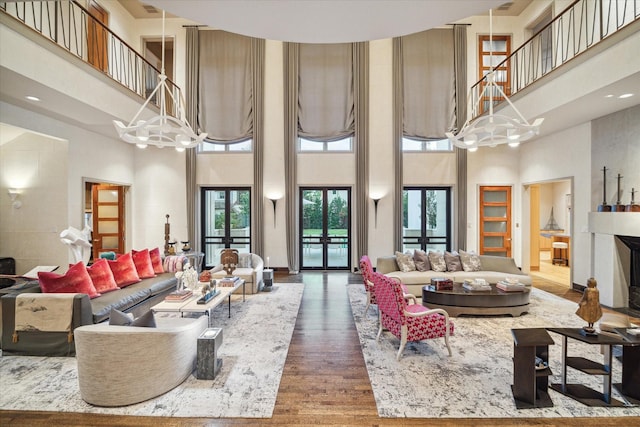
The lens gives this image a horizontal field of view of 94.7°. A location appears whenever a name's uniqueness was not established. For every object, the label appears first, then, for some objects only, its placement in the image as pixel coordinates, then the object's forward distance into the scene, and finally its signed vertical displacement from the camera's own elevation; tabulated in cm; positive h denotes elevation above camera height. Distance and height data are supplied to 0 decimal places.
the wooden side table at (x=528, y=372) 264 -147
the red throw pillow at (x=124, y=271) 488 -97
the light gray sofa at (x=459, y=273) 561 -119
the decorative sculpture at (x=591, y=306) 261 -84
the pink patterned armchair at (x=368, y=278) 471 -105
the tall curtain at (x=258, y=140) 820 +205
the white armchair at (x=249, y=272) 608 -124
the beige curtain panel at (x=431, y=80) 823 +371
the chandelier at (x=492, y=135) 422 +123
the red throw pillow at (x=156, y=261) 578 -95
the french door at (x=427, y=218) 851 -15
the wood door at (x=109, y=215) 810 -5
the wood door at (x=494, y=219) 832 -18
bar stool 908 -127
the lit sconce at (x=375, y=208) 830 +14
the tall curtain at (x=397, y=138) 817 +208
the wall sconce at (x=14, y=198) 598 +32
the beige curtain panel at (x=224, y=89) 827 +350
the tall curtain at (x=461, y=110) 817 +286
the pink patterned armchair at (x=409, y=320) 347 -129
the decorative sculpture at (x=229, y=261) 539 -89
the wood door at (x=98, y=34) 711 +444
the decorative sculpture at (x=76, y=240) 488 -45
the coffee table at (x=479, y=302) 472 -144
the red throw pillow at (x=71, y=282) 370 -90
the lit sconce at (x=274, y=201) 829 +34
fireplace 523 -107
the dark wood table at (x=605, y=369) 263 -144
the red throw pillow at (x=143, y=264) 542 -94
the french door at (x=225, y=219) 862 -17
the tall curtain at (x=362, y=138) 819 +208
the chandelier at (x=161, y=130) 407 +121
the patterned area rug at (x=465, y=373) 262 -174
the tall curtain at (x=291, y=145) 818 +190
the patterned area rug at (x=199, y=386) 263 -173
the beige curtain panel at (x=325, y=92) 827 +339
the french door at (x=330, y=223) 853 -29
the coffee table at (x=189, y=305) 379 -123
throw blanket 341 -116
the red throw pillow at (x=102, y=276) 442 -96
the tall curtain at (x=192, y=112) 822 +282
